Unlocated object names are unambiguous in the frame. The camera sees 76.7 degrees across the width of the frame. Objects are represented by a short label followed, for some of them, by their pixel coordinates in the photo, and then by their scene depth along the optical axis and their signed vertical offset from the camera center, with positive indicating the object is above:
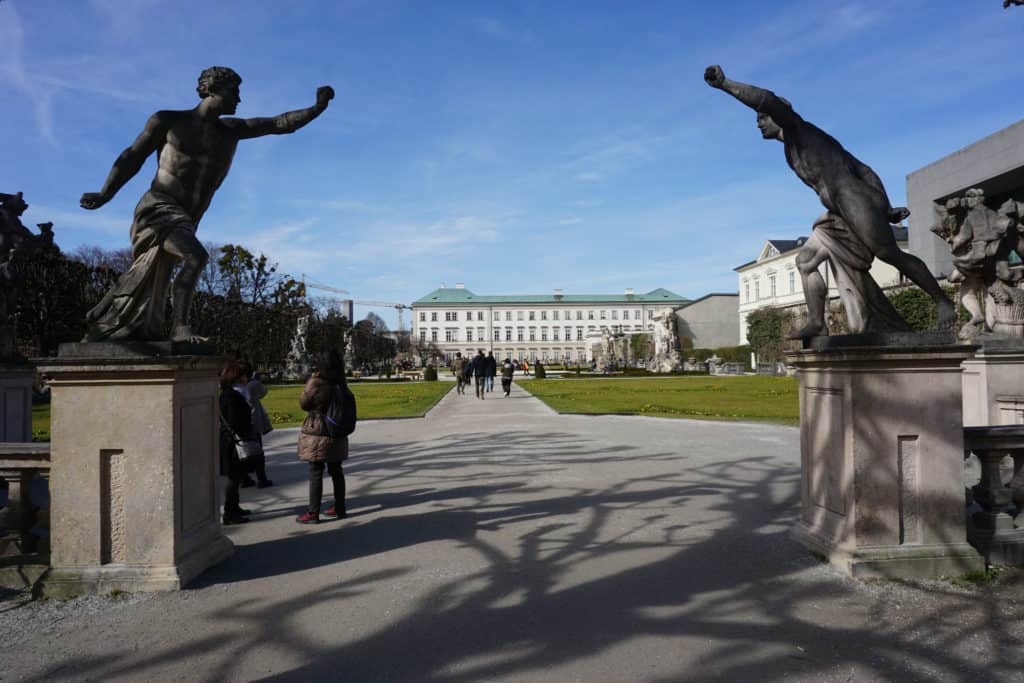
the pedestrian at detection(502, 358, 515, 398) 24.73 -0.71
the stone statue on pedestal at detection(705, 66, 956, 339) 4.46 +0.89
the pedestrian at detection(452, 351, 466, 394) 27.41 -0.62
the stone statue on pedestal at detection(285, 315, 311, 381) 42.94 +0.27
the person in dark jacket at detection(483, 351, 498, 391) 26.48 -0.50
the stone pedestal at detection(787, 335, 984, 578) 4.12 -0.67
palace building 120.62 +7.01
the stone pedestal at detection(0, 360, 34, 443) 7.85 -0.45
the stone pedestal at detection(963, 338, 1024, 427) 7.00 -0.34
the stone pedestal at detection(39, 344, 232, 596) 3.98 -0.65
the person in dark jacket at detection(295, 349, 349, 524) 5.79 -0.70
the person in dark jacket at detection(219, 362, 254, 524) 5.88 -0.67
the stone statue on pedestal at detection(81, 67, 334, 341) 4.29 +1.18
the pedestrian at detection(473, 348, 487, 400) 24.35 -0.46
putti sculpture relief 7.11 +1.11
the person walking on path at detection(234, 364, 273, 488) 7.33 -0.61
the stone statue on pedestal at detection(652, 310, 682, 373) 51.44 +1.03
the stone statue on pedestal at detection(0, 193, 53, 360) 8.01 +1.39
